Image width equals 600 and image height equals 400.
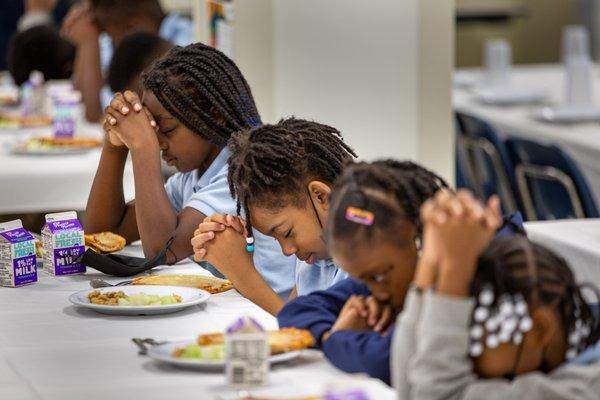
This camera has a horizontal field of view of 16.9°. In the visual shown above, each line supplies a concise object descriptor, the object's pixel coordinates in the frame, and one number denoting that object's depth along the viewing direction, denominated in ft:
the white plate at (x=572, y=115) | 27.88
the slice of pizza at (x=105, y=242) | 16.32
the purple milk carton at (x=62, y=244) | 14.97
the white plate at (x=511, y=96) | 32.32
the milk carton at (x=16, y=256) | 14.16
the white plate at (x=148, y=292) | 12.47
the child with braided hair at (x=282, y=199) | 12.85
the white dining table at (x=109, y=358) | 9.71
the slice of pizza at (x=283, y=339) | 10.43
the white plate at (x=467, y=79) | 37.23
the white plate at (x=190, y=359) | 10.12
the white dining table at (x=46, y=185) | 23.13
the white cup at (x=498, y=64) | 35.96
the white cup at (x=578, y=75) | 29.22
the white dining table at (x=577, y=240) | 16.27
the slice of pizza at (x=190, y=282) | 13.94
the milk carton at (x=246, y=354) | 9.39
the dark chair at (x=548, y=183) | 21.34
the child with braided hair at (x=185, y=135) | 15.63
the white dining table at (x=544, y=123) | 25.07
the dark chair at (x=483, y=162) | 25.81
